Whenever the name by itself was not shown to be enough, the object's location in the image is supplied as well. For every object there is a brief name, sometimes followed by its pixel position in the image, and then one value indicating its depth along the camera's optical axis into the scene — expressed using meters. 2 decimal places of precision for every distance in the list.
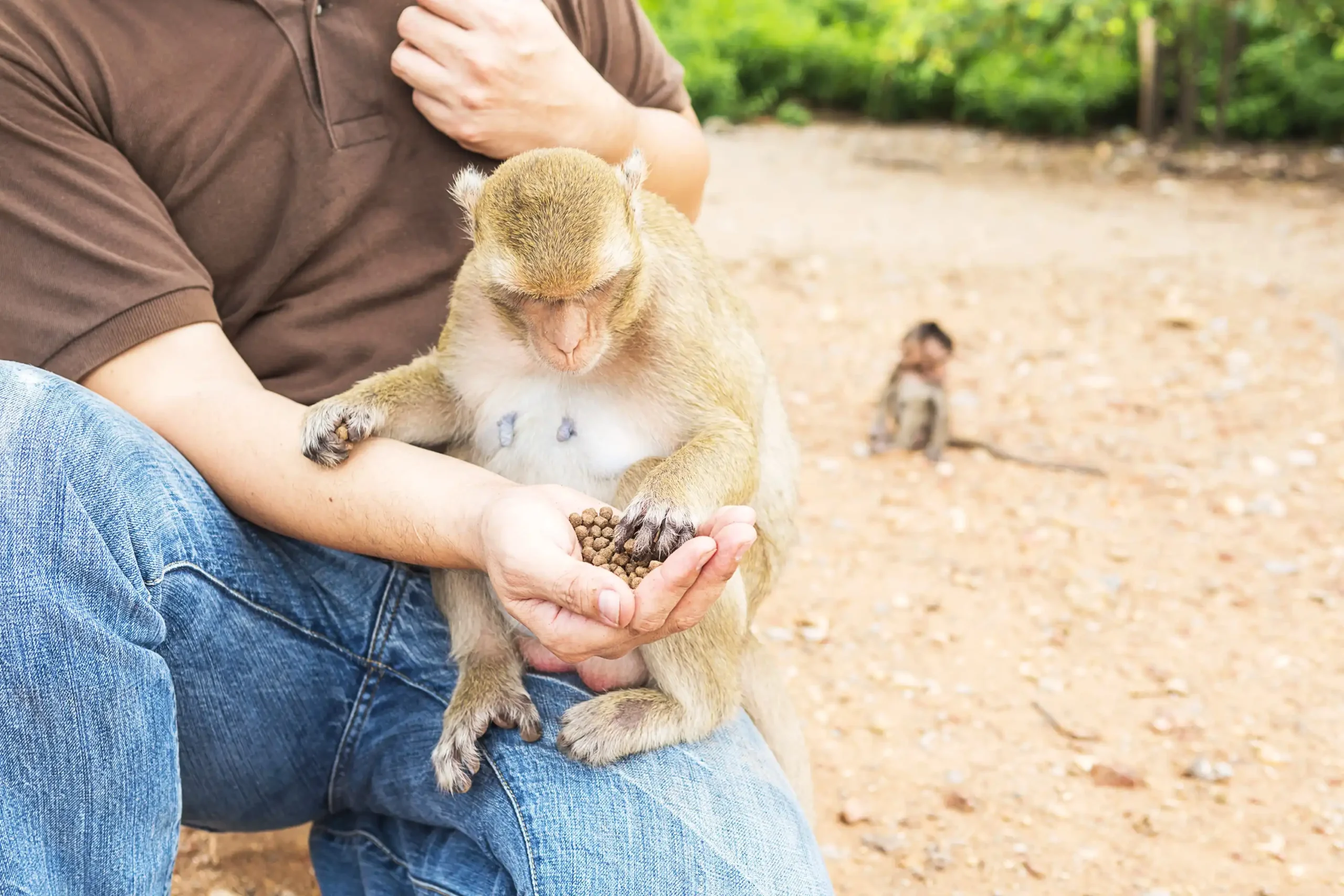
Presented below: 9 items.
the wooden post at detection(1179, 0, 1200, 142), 9.37
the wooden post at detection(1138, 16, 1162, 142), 9.82
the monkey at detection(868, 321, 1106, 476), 4.60
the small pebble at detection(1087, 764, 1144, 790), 2.84
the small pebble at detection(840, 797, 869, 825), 2.76
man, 1.70
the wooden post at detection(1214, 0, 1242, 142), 9.28
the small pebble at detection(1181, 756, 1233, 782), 2.85
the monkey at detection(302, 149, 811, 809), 1.92
